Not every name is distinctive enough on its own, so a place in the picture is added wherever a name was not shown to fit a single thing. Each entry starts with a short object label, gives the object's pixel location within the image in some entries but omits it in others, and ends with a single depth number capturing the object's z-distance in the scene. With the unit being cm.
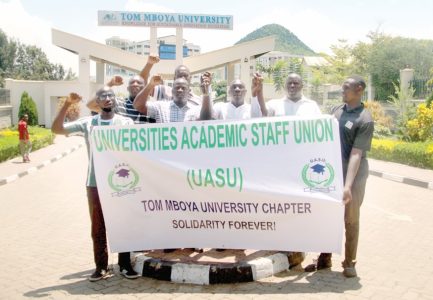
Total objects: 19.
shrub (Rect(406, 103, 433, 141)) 1563
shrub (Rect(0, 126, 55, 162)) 1586
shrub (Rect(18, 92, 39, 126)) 3006
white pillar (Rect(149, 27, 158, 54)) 3256
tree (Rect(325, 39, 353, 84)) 4759
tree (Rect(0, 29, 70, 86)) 7062
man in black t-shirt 447
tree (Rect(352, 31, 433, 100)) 3058
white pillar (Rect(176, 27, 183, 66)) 3294
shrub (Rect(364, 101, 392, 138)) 2109
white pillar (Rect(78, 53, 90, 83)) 3172
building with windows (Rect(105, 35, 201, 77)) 10138
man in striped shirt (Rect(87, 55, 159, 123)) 536
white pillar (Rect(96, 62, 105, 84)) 3547
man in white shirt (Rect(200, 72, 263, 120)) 500
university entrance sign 3269
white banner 442
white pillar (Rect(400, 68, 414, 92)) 2369
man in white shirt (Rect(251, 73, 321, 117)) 502
